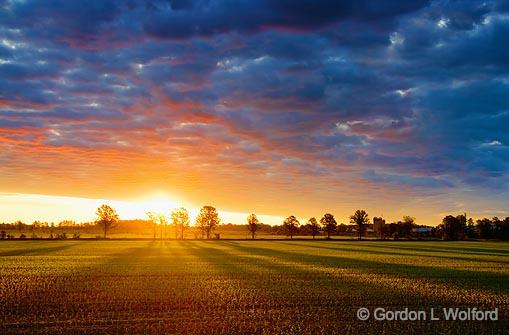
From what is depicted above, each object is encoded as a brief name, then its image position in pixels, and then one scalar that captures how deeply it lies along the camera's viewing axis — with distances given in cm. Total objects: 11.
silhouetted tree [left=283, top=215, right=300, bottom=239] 19646
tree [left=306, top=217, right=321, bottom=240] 19676
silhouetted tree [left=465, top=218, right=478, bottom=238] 19200
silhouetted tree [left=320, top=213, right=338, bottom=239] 19675
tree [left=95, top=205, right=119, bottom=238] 18650
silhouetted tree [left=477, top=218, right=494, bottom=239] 18662
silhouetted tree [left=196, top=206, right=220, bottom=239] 19289
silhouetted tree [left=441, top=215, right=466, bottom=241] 18048
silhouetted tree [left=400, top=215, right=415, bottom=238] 19416
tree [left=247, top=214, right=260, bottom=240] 18835
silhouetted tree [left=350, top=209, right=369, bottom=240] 19925
